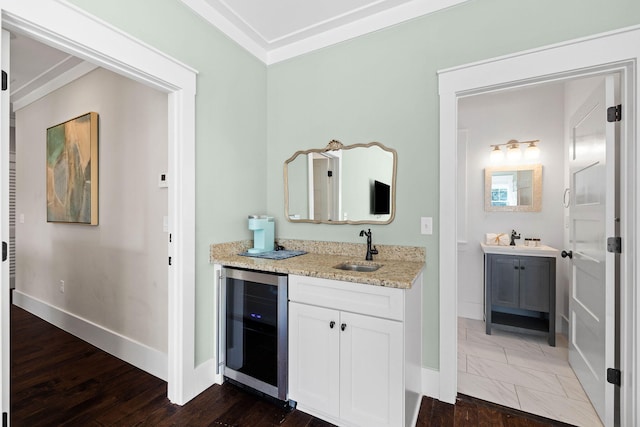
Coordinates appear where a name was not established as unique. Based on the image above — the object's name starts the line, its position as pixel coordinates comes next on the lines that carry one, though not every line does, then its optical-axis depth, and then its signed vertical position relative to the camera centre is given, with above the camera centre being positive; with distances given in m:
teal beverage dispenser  2.35 -0.17
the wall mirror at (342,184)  2.21 +0.23
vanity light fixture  3.23 +0.70
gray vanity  2.85 -0.72
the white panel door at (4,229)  1.25 -0.07
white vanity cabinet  1.52 -0.77
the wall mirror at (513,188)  3.25 +0.28
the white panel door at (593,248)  1.68 -0.23
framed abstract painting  2.62 +0.39
